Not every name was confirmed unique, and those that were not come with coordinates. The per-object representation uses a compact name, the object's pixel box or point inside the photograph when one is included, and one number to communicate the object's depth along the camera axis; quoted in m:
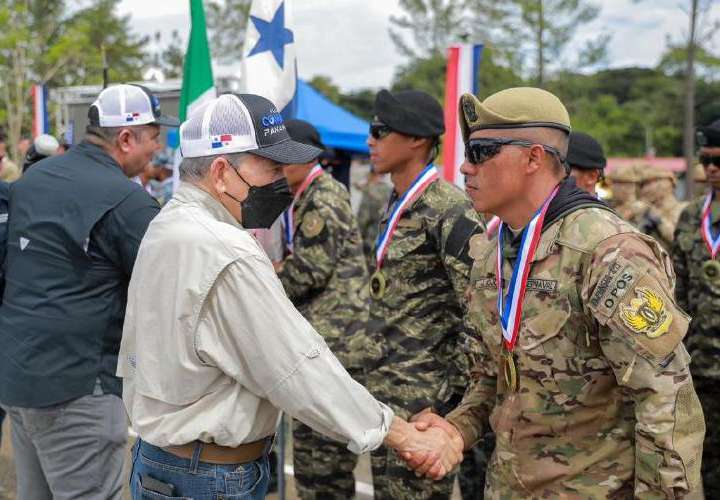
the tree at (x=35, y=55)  25.27
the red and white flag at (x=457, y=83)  5.76
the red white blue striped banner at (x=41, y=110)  12.11
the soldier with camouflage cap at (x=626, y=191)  7.25
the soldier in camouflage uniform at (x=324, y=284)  4.46
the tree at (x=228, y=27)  44.97
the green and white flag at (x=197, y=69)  5.43
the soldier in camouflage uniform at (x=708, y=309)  4.28
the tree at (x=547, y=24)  29.08
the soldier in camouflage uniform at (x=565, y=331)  2.08
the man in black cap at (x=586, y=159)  4.38
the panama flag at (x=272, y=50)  5.06
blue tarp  13.06
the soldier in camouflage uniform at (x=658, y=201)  6.81
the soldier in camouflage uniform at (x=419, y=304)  3.69
